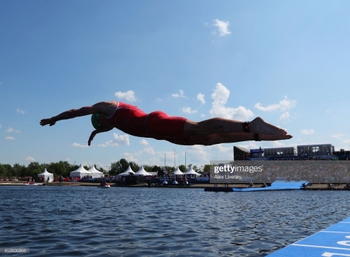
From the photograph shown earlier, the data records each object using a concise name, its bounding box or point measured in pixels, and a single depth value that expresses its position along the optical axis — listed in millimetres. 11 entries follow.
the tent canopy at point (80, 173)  86750
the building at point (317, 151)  65375
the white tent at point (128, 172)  78475
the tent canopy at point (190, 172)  75600
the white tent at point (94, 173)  87562
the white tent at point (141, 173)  77119
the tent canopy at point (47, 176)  90125
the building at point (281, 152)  74800
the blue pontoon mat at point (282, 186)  47550
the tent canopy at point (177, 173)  75006
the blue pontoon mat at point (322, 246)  7699
